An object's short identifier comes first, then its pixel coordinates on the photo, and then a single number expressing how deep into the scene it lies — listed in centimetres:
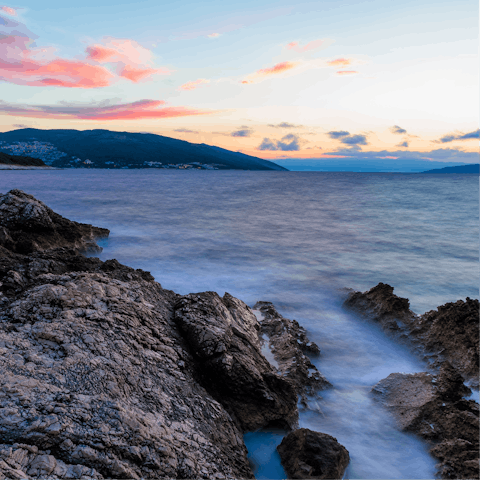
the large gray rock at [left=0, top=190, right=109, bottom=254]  823
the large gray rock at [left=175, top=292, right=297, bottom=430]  419
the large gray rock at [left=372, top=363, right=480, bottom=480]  412
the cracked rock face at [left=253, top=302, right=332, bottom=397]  562
